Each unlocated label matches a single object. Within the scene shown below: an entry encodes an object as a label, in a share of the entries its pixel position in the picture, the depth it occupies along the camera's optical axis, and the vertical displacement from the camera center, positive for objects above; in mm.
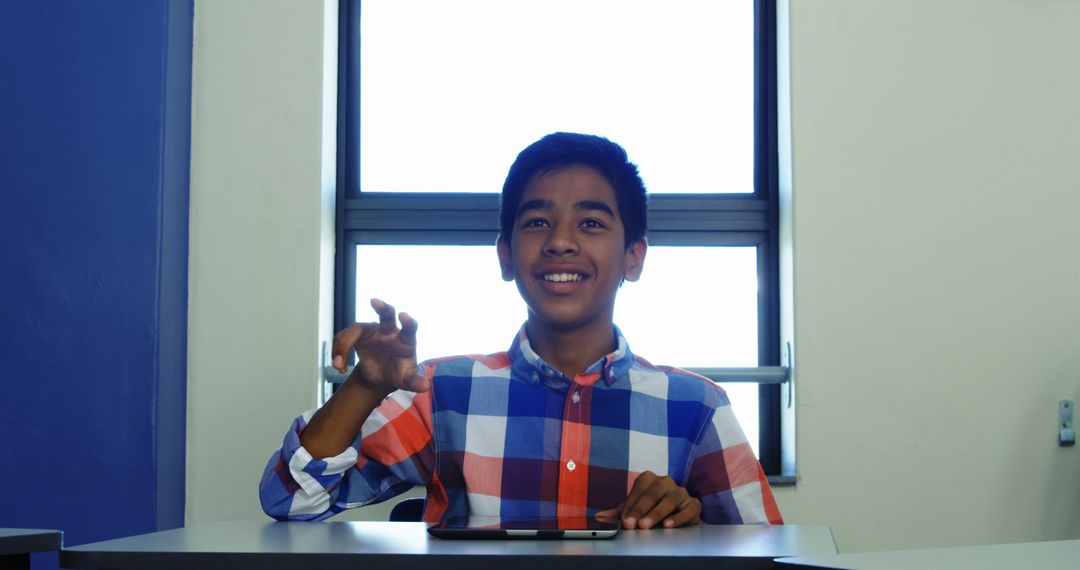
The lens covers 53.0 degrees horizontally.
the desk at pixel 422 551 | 816 -174
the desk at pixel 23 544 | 1041 -207
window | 2701 +480
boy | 1419 -123
